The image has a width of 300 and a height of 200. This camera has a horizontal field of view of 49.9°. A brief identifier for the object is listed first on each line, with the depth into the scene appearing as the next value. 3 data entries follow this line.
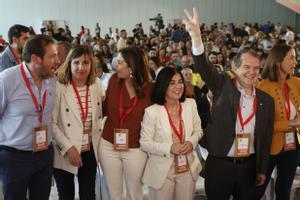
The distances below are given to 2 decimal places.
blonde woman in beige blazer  2.20
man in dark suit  2.04
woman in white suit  2.13
